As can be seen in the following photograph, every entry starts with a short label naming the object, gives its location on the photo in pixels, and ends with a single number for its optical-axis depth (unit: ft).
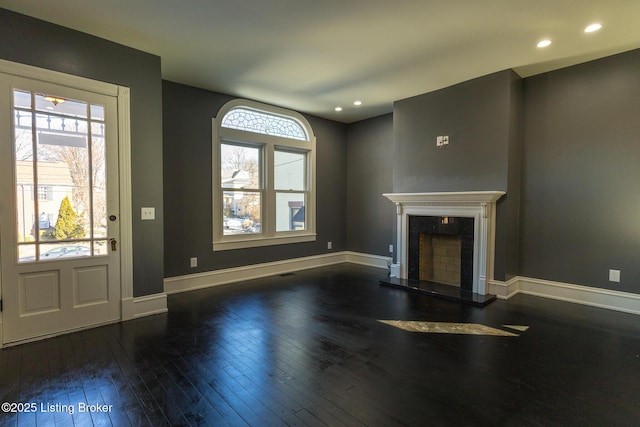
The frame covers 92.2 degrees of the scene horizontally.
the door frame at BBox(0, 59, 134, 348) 10.17
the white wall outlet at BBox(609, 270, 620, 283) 11.26
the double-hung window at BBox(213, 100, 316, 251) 15.34
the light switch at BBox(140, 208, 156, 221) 10.76
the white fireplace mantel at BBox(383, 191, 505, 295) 12.81
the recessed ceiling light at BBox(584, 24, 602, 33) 9.16
